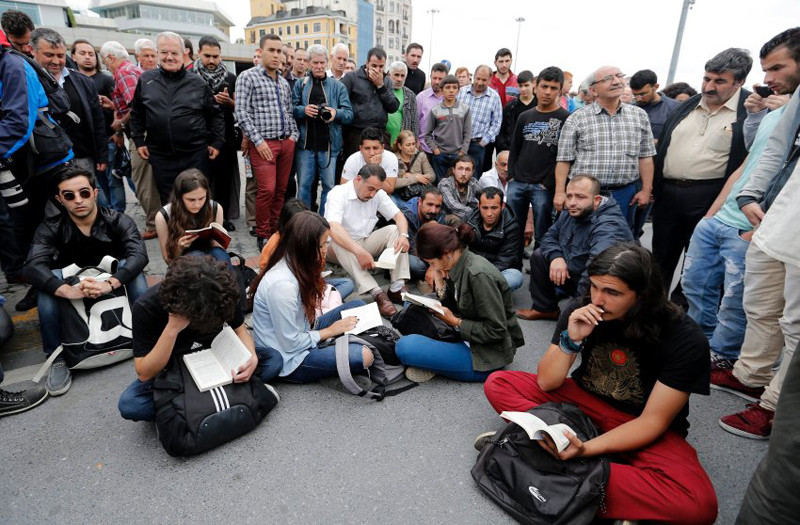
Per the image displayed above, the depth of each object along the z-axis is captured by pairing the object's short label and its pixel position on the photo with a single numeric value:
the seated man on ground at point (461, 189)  4.74
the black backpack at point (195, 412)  2.11
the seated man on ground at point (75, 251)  2.74
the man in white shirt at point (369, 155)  4.73
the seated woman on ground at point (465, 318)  2.64
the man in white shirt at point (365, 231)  3.99
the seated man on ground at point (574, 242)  3.36
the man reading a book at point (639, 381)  1.74
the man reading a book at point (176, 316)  2.07
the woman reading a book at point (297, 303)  2.58
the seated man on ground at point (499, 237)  4.13
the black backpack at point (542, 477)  1.72
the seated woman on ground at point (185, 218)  3.35
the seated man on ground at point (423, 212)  4.65
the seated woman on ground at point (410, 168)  5.27
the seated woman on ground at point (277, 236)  3.49
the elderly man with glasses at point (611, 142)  3.87
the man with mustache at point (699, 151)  3.35
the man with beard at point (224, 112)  5.01
